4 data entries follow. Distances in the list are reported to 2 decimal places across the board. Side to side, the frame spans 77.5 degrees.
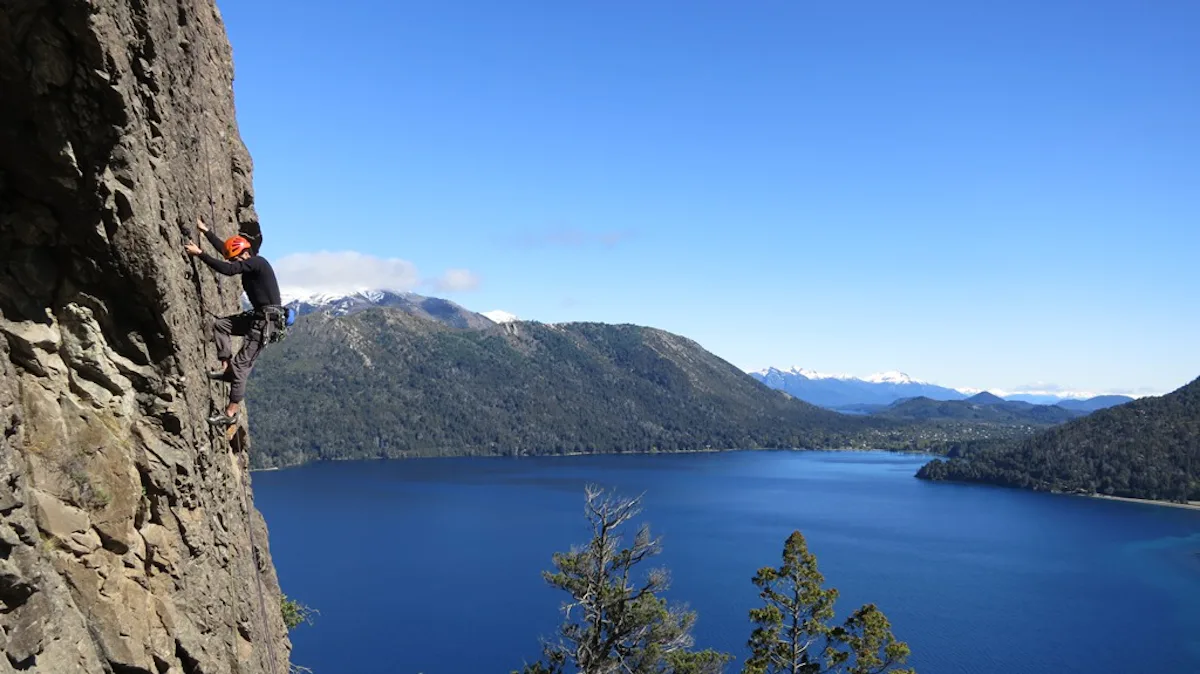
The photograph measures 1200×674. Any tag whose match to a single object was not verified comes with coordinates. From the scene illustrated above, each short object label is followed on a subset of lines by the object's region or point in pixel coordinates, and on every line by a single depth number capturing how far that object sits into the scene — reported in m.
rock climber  7.91
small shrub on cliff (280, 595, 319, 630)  20.94
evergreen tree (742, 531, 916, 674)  20.42
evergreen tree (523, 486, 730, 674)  19.33
